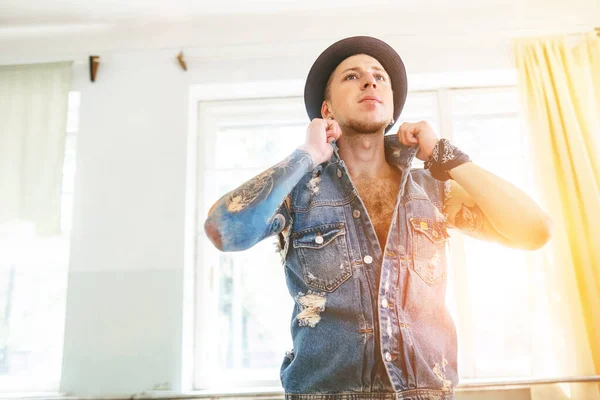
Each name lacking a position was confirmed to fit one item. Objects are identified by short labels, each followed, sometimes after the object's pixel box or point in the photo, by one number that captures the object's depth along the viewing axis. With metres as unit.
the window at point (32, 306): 2.40
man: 1.08
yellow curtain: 2.05
